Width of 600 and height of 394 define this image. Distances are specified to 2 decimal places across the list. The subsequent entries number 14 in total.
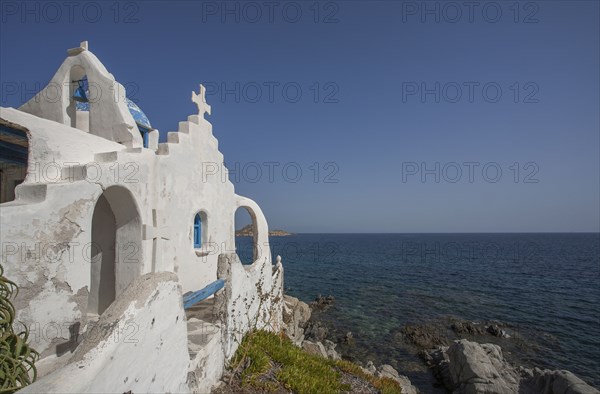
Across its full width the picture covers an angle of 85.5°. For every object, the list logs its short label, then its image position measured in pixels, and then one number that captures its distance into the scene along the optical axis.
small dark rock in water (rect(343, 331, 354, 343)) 21.11
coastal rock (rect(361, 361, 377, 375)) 14.07
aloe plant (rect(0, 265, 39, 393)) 3.08
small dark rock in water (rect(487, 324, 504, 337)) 22.20
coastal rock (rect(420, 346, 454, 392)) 15.65
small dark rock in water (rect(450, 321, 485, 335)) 22.82
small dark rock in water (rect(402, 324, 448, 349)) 20.64
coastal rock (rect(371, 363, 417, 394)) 13.58
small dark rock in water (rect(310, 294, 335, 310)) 29.19
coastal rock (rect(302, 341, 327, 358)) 13.83
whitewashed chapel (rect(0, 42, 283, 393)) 3.80
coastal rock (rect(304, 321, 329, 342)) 21.48
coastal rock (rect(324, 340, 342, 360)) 15.74
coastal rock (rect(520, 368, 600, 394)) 11.16
